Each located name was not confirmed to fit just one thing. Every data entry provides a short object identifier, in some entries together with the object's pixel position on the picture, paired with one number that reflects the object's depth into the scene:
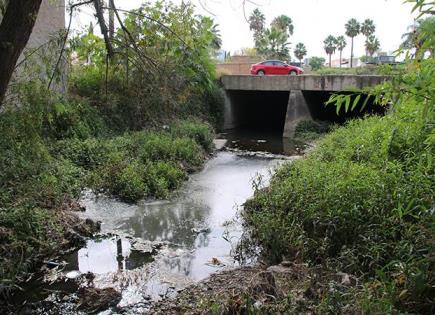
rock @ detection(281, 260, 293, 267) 5.43
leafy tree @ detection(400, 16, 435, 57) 2.46
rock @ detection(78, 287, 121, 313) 5.01
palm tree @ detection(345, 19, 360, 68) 53.66
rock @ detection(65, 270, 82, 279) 5.79
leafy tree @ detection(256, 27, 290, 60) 38.57
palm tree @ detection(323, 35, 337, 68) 58.91
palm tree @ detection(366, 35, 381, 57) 51.31
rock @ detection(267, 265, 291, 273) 5.05
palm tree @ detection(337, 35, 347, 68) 58.30
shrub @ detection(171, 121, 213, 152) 14.38
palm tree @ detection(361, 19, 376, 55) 53.12
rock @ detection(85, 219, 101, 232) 7.33
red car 27.48
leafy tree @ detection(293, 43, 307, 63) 57.38
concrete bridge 19.62
